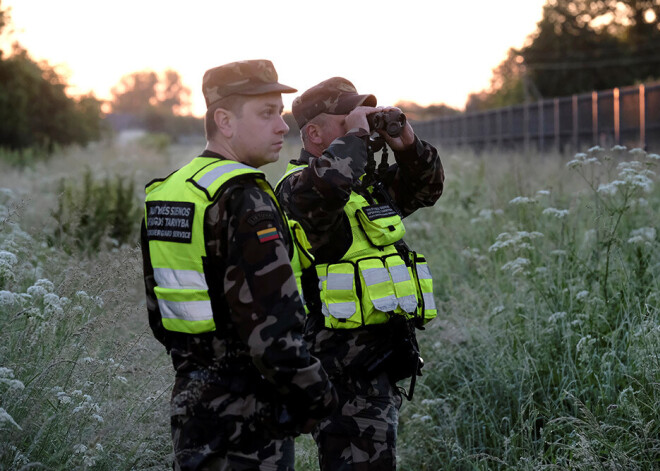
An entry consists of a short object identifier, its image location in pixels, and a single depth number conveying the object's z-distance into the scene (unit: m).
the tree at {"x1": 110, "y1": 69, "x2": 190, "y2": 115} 138.38
